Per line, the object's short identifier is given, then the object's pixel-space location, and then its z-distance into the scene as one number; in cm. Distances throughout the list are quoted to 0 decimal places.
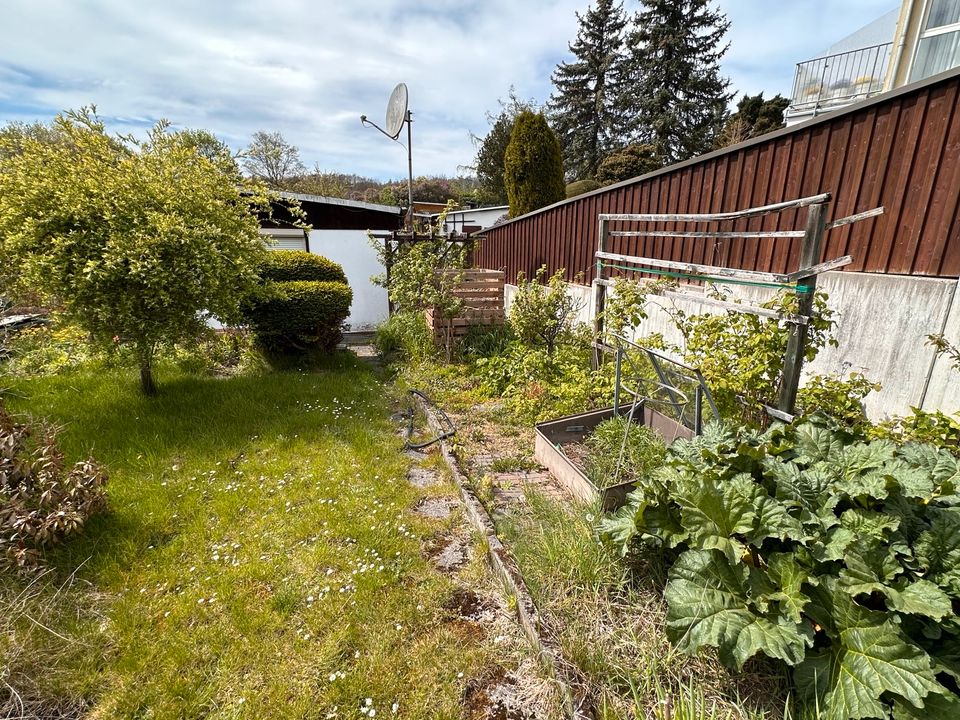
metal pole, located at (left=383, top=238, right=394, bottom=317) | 926
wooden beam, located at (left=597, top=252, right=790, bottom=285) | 276
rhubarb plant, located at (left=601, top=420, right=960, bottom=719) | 150
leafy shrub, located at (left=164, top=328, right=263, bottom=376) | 629
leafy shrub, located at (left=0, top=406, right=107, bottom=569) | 242
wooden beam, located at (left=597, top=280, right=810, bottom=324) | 269
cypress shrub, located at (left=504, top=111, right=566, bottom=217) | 1191
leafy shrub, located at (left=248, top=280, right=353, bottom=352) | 616
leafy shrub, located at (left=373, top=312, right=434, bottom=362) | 723
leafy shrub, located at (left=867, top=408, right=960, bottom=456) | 229
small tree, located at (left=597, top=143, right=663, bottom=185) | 1634
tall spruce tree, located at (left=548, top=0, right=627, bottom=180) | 2323
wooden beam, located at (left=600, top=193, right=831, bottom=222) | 243
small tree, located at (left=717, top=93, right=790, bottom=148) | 1688
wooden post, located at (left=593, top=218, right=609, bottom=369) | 483
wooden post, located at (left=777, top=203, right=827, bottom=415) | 249
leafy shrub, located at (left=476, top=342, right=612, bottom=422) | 436
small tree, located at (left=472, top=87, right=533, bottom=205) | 2189
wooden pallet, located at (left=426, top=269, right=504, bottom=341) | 704
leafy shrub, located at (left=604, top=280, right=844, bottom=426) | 286
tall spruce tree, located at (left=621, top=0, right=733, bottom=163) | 2069
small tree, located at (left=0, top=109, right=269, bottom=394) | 405
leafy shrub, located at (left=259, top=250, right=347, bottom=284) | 661
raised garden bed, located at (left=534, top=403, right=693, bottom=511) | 279
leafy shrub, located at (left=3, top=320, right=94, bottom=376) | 584
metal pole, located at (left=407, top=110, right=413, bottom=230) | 944
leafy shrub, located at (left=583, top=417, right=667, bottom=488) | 300
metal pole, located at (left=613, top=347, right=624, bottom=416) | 334
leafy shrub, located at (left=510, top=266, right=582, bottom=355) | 574
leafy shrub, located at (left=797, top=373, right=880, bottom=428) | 285
